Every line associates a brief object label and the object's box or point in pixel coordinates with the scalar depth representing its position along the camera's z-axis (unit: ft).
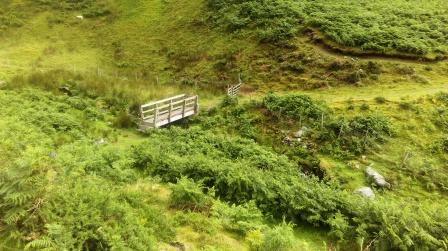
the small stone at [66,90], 74.38
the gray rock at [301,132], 66.99
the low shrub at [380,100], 72.90
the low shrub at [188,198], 34.63
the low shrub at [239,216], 32.17
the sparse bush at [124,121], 68.08
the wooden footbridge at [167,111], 67.51
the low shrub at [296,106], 70.13
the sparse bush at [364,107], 70.90
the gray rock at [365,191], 51.47
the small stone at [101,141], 56.87
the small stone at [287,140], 66.23
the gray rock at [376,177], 55.74
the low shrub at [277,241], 26.35
